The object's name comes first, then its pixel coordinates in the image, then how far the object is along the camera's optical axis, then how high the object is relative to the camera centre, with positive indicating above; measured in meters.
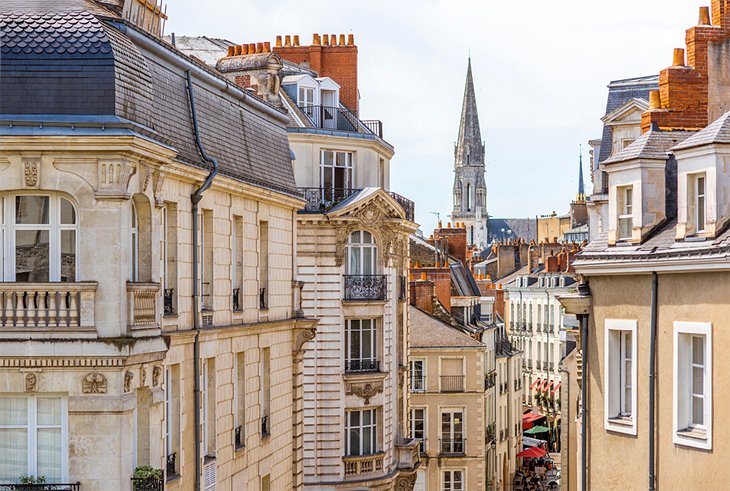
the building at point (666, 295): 25.16 -0.47
